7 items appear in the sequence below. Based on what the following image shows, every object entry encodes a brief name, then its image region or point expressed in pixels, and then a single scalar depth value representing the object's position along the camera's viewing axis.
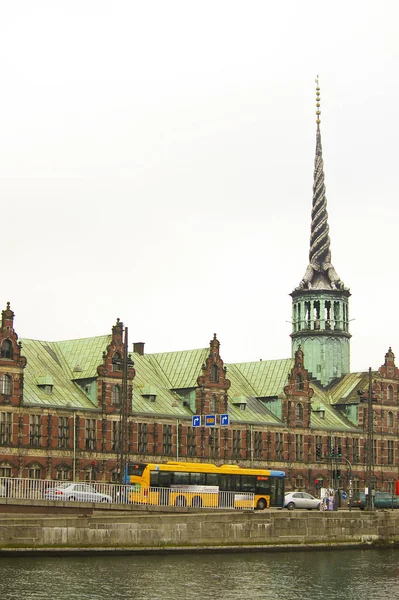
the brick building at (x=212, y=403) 111.38
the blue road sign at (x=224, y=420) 104.50
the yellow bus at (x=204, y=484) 90.75
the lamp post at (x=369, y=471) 100.31
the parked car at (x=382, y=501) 115.69
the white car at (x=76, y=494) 81.56
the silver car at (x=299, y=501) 103.75
